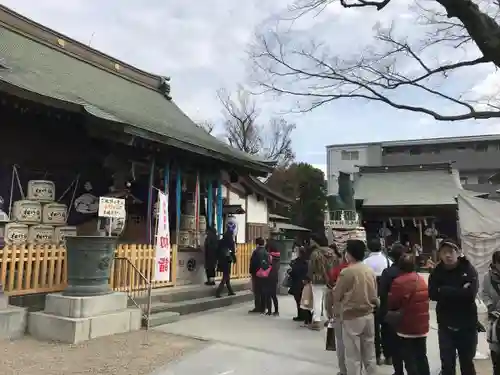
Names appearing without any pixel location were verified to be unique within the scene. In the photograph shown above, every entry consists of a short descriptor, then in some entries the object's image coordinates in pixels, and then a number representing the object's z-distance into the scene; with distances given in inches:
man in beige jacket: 185.6
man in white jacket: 229.7
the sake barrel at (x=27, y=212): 339.9
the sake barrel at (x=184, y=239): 452.1
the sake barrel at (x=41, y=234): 343.3
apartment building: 1589.6
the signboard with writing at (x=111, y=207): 290.7
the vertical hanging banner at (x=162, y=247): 317.1
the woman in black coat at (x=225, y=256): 410.6
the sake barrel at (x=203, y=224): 478.5
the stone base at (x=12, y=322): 257.4
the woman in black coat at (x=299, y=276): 350.9
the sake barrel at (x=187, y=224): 460.1
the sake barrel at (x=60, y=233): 354.9
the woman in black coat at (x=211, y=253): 423.5
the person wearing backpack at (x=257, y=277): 375.6
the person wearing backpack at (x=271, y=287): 374.3
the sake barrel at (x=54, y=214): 353.7
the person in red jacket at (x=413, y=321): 182.7
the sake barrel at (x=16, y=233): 331.3
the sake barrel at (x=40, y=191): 353.4
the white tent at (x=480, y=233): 400.8
